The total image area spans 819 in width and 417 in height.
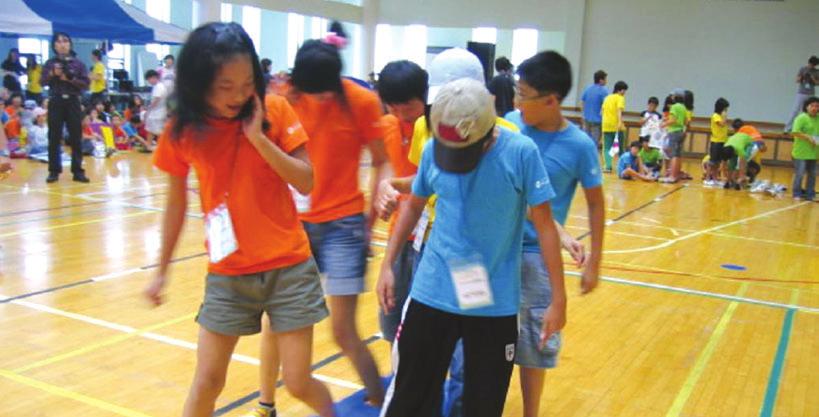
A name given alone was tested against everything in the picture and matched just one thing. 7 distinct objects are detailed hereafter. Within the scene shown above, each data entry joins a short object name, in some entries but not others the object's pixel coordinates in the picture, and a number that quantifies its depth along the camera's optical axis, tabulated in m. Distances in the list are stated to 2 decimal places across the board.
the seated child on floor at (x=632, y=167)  14.61
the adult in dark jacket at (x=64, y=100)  10.05
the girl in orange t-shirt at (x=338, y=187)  3.10
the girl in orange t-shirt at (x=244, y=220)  2.33
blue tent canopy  12.13
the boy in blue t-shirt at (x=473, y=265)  2.32
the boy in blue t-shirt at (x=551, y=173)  2.86
